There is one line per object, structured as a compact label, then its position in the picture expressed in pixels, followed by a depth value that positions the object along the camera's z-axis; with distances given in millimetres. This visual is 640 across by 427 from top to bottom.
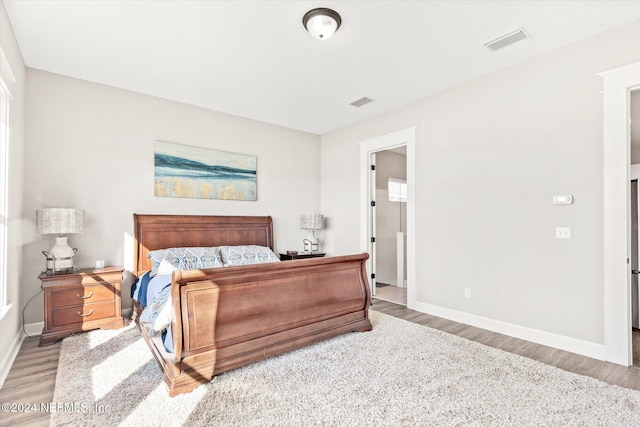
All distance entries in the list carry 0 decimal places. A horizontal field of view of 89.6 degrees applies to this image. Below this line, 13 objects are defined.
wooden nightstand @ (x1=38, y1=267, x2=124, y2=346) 3139
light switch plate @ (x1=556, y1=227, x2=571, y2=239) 3025
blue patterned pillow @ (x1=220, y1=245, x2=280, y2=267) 4082
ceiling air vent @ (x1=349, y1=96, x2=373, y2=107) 4352
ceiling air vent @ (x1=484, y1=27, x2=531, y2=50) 2826
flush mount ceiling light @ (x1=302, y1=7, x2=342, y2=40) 2516
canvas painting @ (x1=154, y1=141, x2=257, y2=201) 4301
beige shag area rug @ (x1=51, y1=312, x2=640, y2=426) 1950
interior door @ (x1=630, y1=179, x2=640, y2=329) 3697
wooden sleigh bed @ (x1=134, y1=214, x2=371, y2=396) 2279
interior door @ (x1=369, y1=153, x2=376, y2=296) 5191
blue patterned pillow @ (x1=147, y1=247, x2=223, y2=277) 3559
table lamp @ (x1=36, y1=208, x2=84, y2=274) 3174
